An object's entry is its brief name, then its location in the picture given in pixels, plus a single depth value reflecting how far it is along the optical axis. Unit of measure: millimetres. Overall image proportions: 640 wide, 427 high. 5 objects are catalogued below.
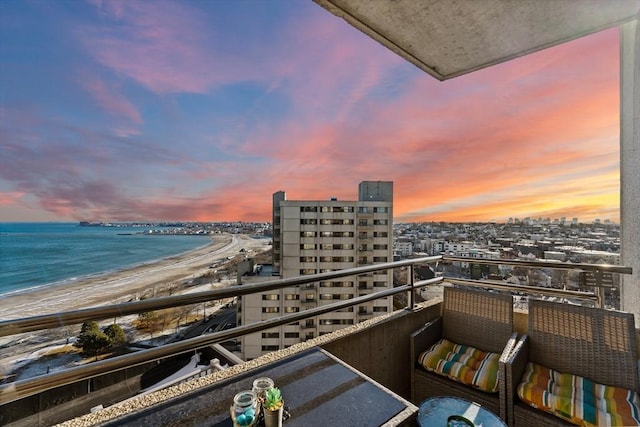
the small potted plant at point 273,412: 808
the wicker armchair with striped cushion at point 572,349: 1622
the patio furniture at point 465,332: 1859
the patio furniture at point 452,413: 1332
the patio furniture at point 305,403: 905
